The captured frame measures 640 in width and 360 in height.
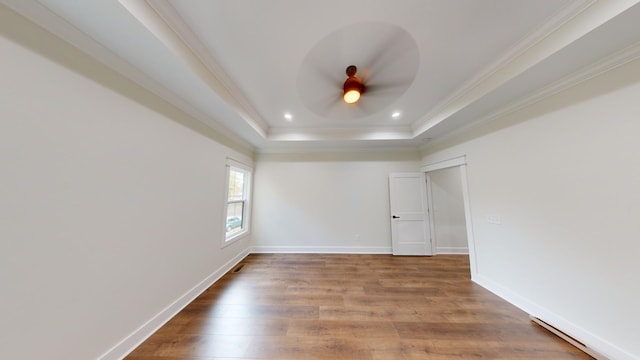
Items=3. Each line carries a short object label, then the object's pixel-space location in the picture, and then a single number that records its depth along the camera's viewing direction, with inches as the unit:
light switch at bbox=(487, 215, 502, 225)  103.8
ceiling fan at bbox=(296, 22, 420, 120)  68.0
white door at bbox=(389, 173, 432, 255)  169.9
